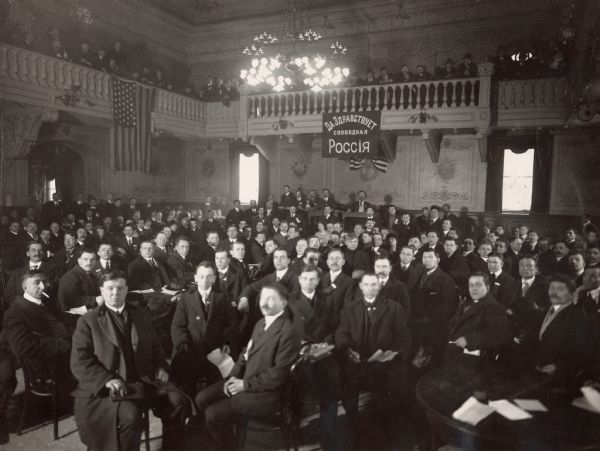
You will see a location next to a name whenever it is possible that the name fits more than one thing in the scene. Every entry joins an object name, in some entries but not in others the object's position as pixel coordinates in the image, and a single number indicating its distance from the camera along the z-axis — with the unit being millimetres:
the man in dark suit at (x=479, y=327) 4465
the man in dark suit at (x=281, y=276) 5969
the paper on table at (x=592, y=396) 3084
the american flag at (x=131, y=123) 12961
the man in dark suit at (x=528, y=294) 5535
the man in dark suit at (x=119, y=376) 3537
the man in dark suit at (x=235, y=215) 14943
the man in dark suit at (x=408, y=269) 6827
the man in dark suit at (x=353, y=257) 8078
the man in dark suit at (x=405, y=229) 12211
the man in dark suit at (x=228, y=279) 6235
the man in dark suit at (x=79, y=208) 13266
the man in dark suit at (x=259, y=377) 3588
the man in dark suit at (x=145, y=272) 6878
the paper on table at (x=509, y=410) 2982
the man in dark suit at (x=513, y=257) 8030
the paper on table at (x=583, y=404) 3086
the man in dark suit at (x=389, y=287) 5621
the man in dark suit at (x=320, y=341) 4211
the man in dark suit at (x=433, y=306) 5695
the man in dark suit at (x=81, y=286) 5750
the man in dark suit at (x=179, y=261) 7414
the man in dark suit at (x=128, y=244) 8836
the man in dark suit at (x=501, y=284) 6090
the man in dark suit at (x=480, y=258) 7711
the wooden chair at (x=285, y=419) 3607
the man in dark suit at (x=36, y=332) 4238
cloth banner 13195
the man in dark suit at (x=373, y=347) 4359
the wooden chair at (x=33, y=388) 4266
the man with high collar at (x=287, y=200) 15586
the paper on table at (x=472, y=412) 2975
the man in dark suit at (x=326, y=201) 15085
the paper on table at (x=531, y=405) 3086
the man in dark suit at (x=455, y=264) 7578
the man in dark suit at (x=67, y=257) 7578
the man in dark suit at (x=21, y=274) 6153
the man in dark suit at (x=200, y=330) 4453
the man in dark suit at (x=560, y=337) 3744
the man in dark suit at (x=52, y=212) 12477
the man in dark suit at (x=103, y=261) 6543
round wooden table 2777
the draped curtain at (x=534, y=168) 13977
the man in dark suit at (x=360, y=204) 14945
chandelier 9508
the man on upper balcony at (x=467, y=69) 12680
